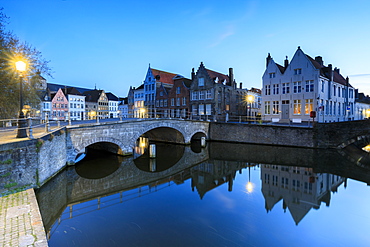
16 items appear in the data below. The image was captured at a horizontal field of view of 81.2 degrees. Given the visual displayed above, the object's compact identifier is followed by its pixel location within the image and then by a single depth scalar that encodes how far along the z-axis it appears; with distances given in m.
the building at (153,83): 46.94
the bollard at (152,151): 18.71
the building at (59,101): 57.53
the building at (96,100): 68.44
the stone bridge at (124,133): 15.16
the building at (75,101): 61.01
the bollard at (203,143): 26.11
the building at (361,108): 43.62
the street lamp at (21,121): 9.43
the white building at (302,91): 29.00
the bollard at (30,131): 9.86
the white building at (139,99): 51.19
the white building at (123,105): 75.78
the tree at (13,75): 16.08
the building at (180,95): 41.44
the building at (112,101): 74.34
